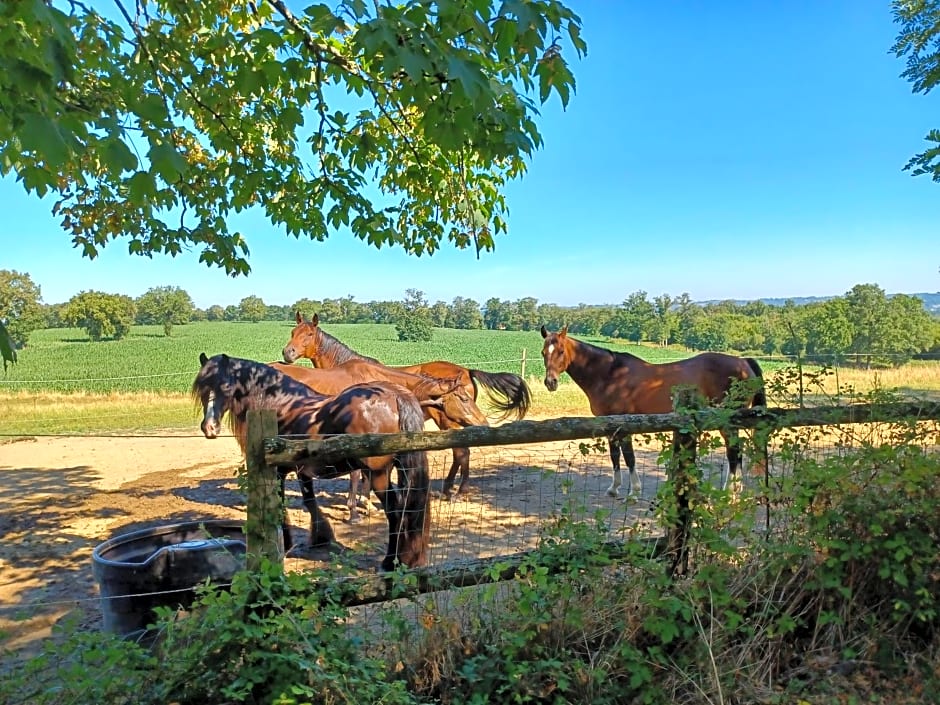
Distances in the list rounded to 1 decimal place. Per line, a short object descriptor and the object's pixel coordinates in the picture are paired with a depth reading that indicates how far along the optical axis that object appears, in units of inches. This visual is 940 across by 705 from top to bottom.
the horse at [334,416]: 161.9
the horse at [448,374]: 280.2
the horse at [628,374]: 271.9
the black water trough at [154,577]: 113.7
